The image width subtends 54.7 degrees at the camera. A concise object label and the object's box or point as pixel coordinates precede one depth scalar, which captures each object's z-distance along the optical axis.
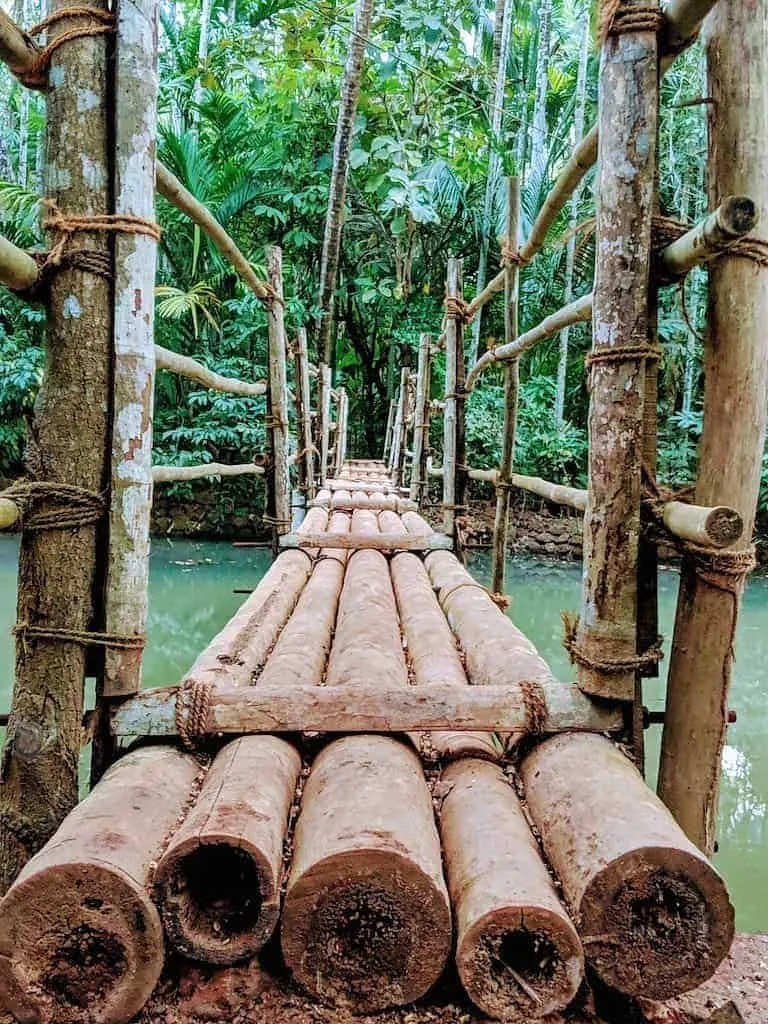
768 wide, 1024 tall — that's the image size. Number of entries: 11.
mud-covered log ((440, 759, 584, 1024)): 0.88
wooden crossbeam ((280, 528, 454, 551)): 3.16
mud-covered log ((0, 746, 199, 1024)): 0.89
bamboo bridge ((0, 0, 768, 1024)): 0.91
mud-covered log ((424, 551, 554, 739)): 1.40
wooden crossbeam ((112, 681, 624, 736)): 1.27
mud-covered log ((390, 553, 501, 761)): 1.34
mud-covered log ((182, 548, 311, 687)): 1.49
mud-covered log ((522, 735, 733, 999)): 0.93
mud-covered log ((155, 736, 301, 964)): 0.92
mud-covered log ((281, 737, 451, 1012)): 0.91
